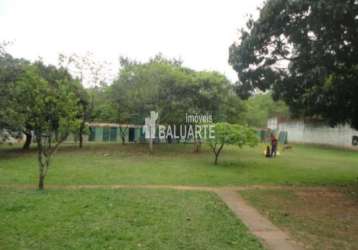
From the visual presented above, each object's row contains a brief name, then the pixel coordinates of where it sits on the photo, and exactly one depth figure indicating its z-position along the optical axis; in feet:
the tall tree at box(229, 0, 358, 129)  25.93
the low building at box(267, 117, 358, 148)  92.79
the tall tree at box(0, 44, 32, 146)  45.81
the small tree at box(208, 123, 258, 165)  48.60
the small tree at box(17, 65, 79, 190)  27.99
